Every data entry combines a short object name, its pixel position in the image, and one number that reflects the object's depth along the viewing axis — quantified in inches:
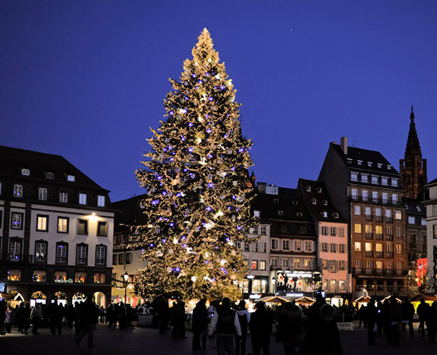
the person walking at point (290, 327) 659.4
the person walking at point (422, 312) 1254.2
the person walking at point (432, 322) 1187.0
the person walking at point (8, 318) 1432.1
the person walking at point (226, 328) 621.6
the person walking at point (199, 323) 977.5
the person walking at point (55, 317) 1382.9
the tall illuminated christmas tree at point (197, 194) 1507.1
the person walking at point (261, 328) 751.7
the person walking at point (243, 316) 730.2
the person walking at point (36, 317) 1400.1
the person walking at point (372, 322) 1120.9
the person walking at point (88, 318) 937.5
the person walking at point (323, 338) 380.5
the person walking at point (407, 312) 1294.3
